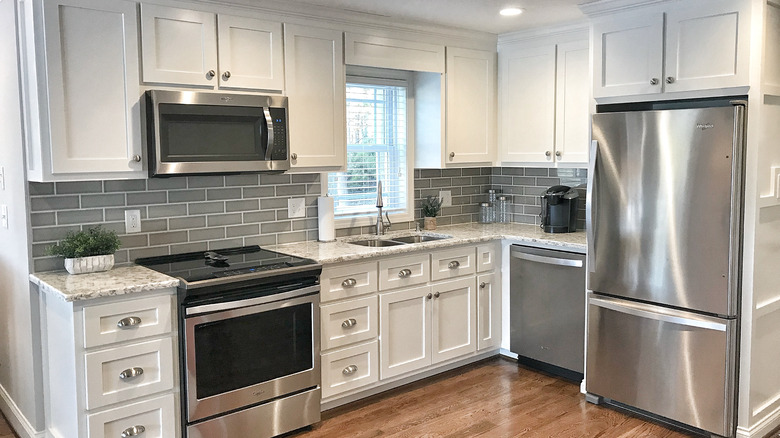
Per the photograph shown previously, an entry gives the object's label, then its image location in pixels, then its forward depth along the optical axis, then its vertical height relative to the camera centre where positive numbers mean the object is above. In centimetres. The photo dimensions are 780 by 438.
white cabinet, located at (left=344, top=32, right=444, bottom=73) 379 +74
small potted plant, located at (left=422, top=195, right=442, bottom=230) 456 -25
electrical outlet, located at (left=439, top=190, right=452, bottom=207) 474 -17
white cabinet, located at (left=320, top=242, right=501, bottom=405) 350 -83
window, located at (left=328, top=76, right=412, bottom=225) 419 +15
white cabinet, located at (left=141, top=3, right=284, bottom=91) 303 +62
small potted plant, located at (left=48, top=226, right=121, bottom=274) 291 -33
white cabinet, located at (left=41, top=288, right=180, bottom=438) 263 -79
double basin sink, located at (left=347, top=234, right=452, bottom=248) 406 -43
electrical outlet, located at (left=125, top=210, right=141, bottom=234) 327 -22
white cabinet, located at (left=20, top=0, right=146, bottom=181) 277 +37
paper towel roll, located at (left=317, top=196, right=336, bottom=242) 390 -26
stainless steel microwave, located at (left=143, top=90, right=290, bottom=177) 299 +21
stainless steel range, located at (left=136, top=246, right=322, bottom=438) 287 -77
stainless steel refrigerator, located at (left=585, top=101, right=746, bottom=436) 307 -44
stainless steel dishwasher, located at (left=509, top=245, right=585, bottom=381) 390 -85
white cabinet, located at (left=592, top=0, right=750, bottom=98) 303 +61
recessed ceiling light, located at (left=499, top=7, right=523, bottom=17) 377 +94
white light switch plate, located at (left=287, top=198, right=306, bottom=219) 386 -19
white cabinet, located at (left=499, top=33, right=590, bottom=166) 415 +46
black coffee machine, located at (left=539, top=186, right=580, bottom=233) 424 -24
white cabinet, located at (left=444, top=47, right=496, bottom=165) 434 +46
